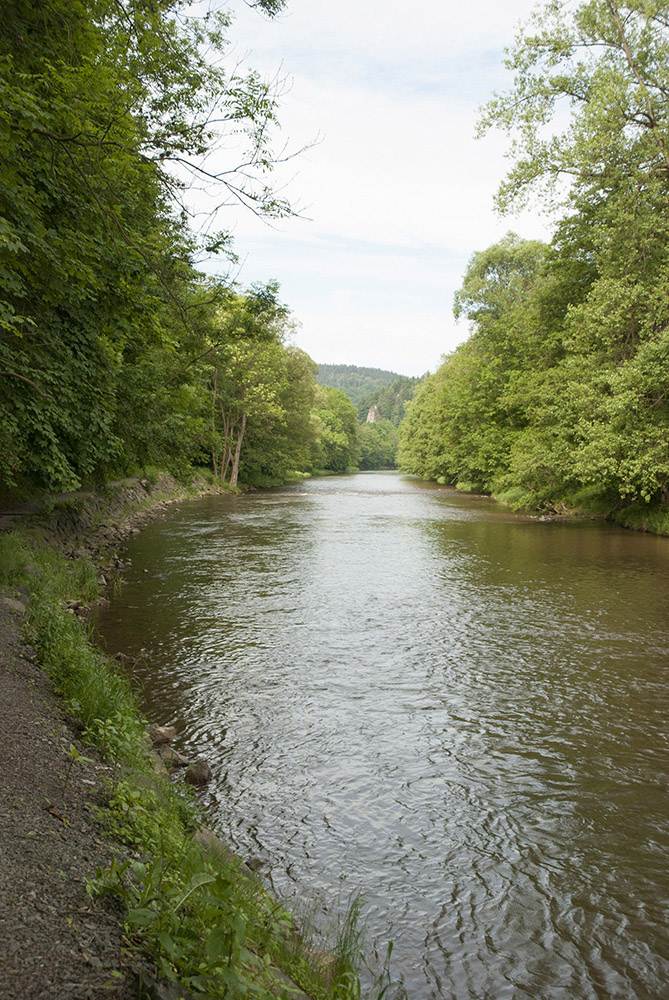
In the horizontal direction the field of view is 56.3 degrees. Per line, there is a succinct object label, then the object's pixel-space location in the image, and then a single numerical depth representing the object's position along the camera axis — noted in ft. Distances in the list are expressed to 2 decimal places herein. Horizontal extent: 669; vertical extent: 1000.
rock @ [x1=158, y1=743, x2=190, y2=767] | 19.63
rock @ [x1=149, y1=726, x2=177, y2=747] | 21.18
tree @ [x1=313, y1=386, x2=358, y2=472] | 271.90
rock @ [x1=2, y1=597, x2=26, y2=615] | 26.25
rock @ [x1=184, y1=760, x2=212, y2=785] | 19.16
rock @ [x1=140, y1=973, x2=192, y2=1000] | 8.03
